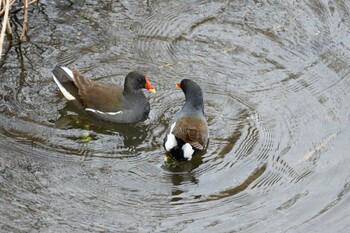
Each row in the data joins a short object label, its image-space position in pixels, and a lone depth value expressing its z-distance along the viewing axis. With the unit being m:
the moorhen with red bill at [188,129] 14.86
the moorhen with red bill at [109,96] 16.30
